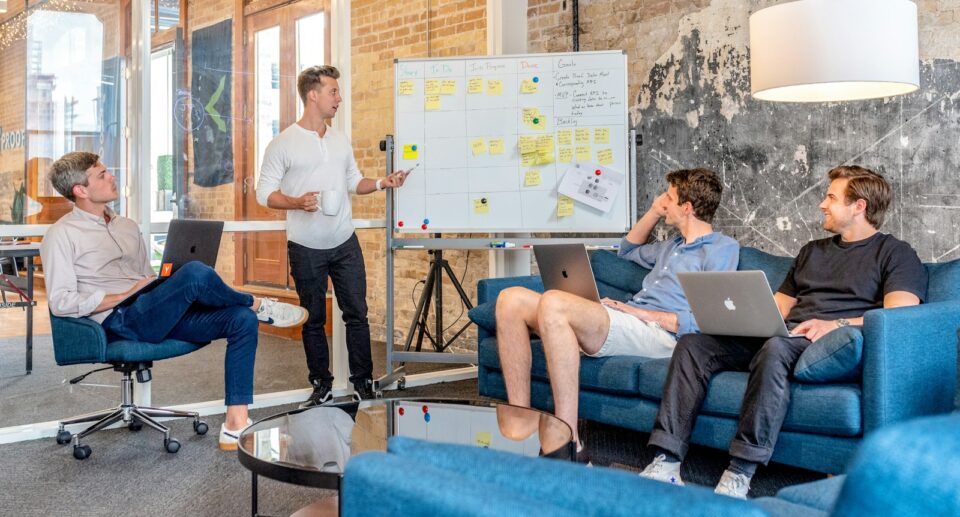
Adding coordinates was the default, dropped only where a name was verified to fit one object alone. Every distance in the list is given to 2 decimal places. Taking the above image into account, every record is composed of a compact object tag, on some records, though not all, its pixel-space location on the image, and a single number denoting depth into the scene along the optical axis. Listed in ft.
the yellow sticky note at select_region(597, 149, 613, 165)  15.55
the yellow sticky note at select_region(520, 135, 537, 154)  15.83
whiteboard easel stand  15.81
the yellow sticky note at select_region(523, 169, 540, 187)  15.83
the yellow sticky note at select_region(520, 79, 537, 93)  15.89
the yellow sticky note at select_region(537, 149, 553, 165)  15.76
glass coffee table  7.43
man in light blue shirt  11.44
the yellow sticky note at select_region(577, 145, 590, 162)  15.62
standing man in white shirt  15.02
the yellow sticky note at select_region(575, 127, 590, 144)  15.62
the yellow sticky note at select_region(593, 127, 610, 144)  15.55
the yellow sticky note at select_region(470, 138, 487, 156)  15.99
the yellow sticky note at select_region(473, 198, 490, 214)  16.01
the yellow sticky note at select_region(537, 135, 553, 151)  15.78
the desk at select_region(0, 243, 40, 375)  13.48
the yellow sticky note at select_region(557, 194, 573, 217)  15.71
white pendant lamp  9.95
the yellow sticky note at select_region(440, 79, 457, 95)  16.10
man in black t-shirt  9.77
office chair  12.02
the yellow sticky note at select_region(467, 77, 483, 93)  16.02
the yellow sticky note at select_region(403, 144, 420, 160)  16.20
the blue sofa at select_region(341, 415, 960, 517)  2.55
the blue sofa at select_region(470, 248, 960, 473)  9.30
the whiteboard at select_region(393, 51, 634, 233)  15.60
